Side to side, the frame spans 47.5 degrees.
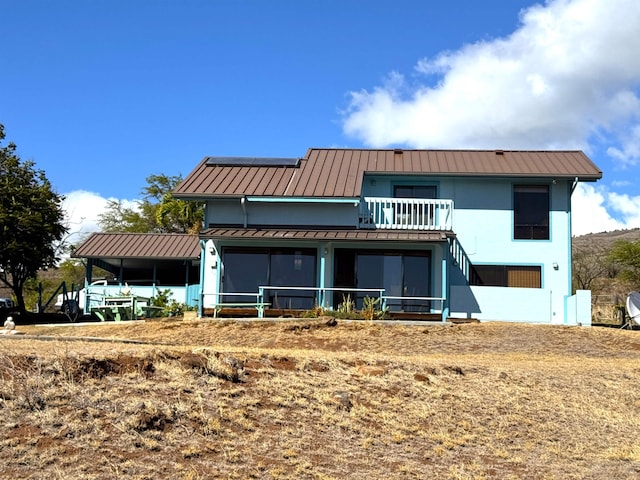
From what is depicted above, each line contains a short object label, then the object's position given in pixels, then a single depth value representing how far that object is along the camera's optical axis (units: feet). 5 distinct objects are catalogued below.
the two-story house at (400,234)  72.69
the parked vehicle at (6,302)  113.88
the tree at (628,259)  119.44
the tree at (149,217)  152.15
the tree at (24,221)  88.38
